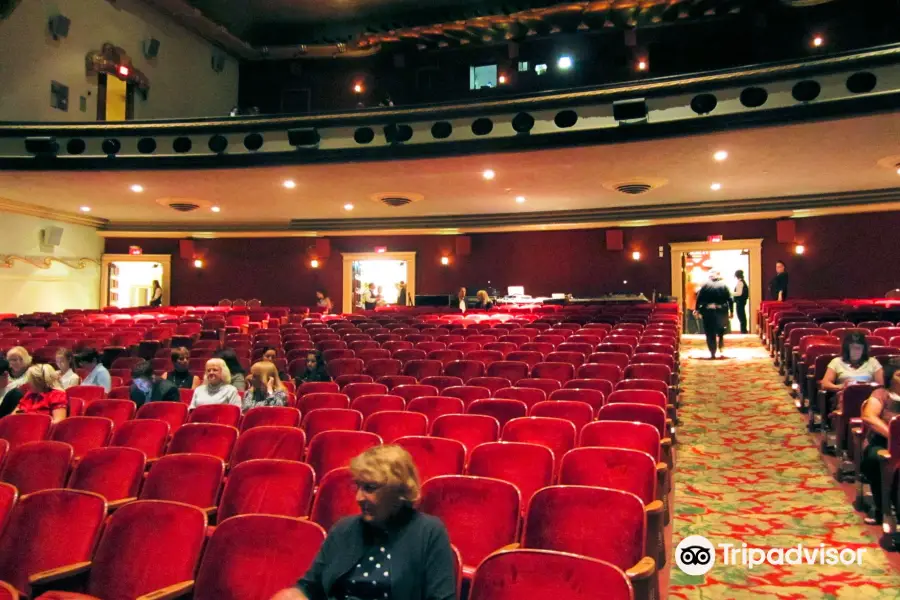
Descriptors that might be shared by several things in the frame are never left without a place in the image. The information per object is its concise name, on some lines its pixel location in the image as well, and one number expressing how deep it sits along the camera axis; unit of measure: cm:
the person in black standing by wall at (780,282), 1251
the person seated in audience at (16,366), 509
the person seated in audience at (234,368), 557
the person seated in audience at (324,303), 1567
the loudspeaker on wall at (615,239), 1520
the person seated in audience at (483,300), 1410
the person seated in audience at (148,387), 518
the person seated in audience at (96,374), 577
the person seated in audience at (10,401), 470
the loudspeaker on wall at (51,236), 1477
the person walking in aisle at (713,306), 927
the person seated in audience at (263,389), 490
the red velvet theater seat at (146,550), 251
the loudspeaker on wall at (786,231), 1376
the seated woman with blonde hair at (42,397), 461
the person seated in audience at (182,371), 559
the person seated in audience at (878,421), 356
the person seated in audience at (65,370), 557
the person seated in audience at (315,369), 627
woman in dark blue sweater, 192
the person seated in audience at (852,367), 480
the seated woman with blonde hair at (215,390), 490
